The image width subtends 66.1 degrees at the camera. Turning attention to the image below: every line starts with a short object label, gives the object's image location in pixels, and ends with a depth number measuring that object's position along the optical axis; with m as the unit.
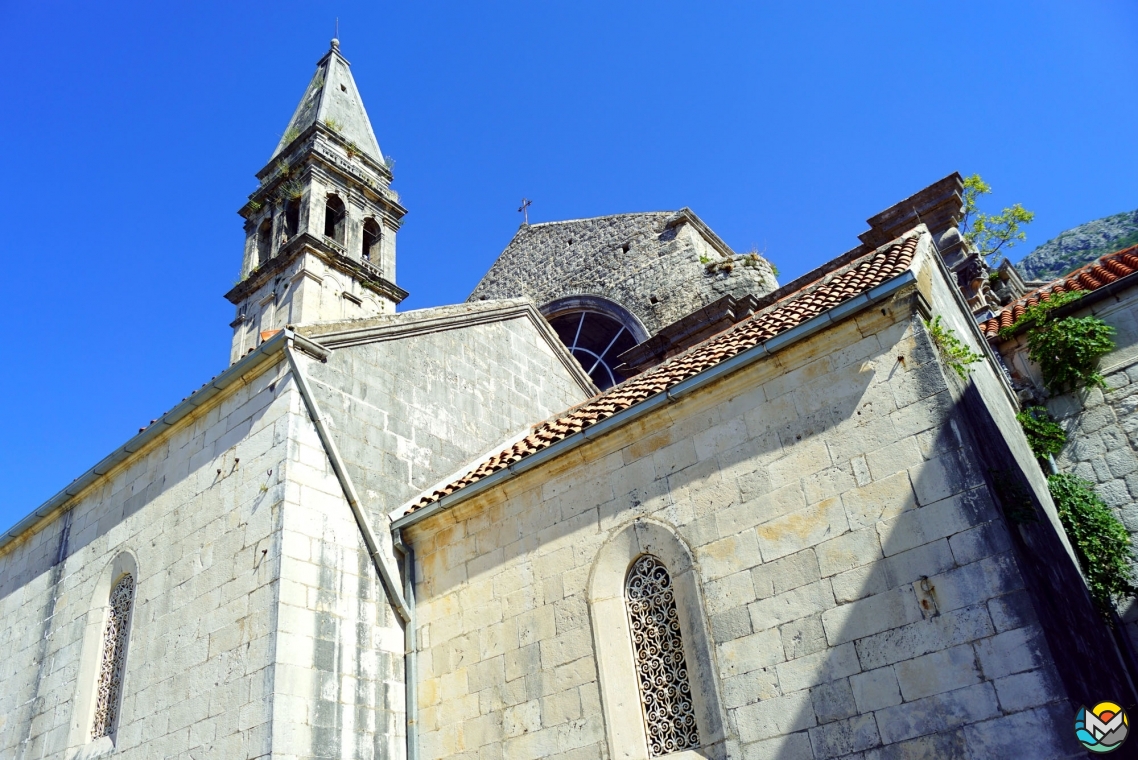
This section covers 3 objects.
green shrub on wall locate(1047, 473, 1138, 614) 8.12
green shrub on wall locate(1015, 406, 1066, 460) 9.45
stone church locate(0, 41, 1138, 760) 6.13
